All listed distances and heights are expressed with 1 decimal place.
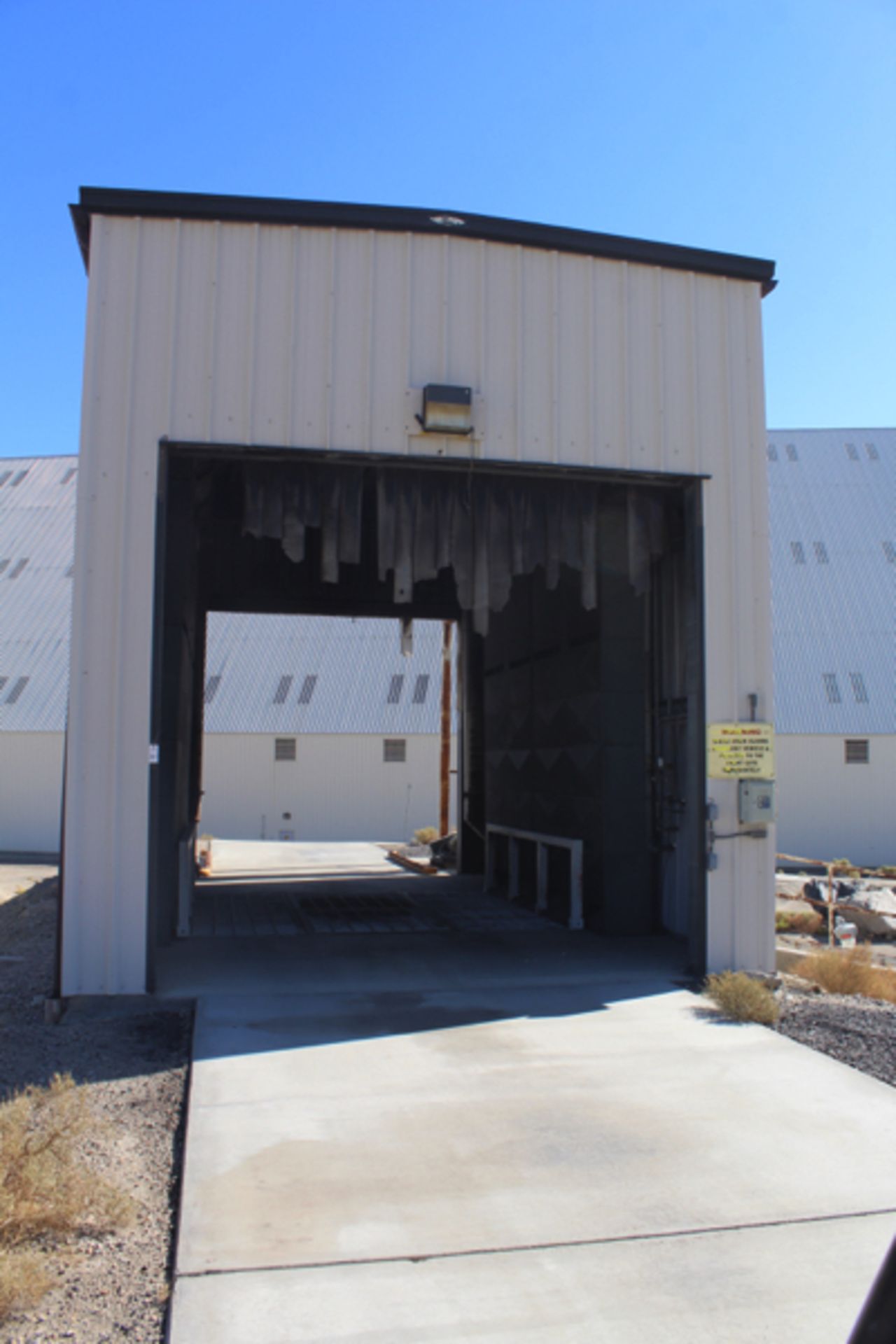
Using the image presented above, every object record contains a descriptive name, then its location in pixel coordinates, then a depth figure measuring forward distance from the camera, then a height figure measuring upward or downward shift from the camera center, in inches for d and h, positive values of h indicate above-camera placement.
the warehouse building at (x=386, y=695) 1084.5 +76.5
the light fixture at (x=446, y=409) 307.3 +102.8
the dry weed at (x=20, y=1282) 123.3 -62.0
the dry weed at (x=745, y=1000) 274.1 -61.0
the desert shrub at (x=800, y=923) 499.0 -73.6
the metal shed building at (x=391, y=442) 291.6 +96.3
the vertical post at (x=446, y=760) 853.8 +2.4
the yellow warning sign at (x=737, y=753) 322.3 +3.9
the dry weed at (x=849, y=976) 315.3 -63.2
